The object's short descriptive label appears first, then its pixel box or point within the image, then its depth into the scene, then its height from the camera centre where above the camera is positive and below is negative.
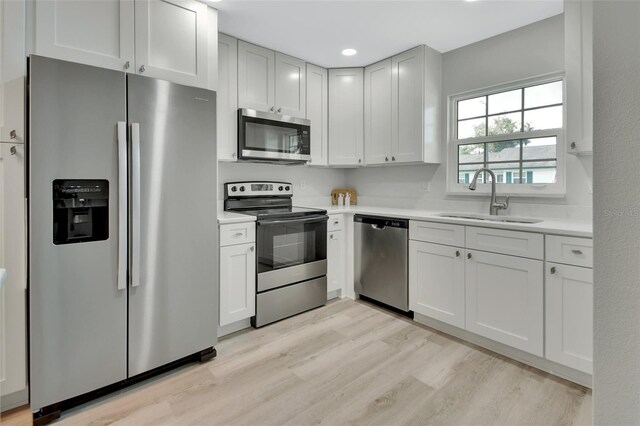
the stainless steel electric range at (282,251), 2.69 -0.32
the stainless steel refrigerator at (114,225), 1.60 -0.06
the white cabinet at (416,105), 3.03 +1.01
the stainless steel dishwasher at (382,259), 2.87 -0.43
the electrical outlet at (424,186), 3.35 +0.27
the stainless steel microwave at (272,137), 2.82 +0.69
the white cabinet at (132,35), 1.68 +1.00
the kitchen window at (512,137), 2.55 +0.64
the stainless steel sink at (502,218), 2.57 -0.04
